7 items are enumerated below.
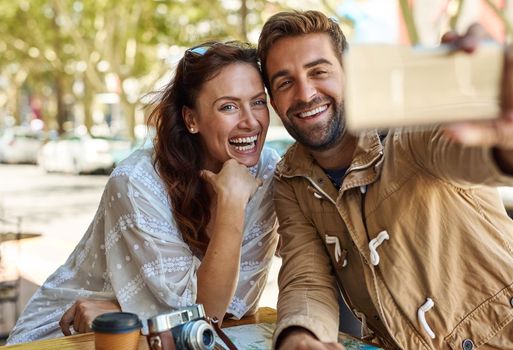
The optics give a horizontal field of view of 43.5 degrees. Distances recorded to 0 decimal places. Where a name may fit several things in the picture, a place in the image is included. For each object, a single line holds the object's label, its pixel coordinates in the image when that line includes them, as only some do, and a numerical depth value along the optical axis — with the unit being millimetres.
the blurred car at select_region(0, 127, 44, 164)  24516
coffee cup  1548
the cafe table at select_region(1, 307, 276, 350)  1946
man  1957
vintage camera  1618
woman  2295
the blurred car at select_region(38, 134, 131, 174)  19172
